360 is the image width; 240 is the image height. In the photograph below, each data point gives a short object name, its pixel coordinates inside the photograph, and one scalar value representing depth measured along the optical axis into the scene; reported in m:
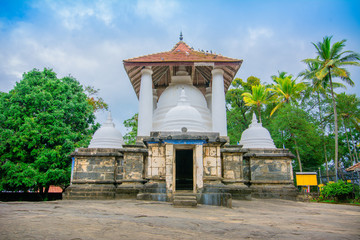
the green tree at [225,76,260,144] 28.22
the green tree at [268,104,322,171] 21.56
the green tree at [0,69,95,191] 14.23
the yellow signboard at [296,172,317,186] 14.91
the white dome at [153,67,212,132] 13.59
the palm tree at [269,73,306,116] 26.66
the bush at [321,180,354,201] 12.47
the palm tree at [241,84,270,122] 27.19
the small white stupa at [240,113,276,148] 12.35
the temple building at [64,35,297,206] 8.36
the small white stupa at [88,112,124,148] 12.14
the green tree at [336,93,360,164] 25.80
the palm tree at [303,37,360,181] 21.05
